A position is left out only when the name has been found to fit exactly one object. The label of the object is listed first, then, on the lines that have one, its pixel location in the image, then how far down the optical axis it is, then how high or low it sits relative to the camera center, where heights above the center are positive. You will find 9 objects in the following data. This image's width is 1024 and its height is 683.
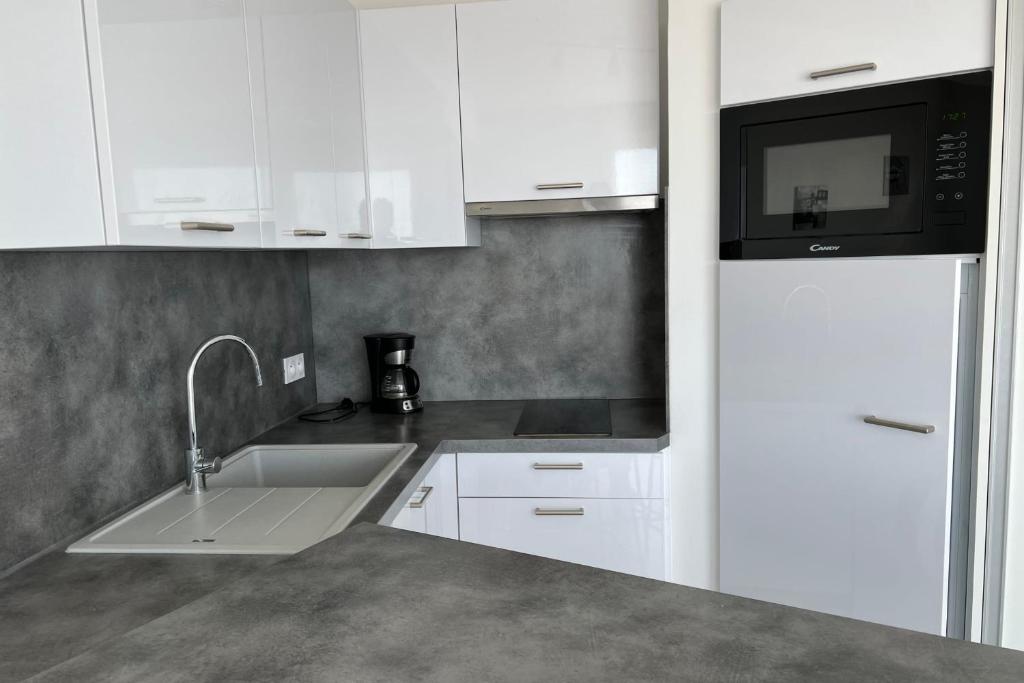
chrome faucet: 1.83 -0.48
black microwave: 1.78 +0.22
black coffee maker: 2.72 -0.39
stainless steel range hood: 2.44 +0.20
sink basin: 1.52 -0.55
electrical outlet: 2.78 -0.36
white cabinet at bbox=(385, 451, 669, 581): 2.33 -0.76
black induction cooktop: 2.38 -0.54
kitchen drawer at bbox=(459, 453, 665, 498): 2.32 -0.66
